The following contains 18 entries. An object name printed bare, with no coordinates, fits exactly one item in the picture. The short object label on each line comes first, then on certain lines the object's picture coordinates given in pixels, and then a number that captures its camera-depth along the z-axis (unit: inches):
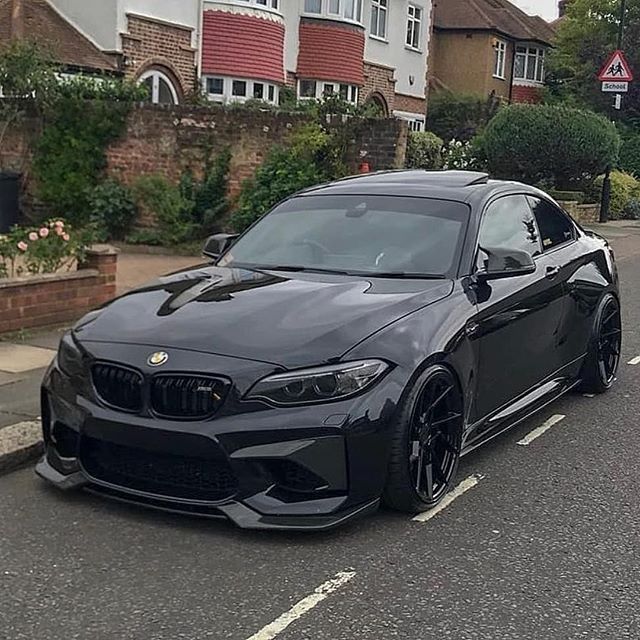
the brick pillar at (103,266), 347.6
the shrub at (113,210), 581.3
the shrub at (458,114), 1519.4
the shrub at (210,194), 575.2
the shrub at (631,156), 1267.2
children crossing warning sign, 863.7
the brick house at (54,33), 744.3
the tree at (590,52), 1494.8
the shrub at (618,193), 954.0
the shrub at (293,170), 550.9
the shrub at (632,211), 976.3
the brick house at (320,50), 895.7
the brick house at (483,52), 1710.1
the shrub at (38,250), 327.0
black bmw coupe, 163.9
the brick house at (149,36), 788.6
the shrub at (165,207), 568.4
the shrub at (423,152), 654.5
